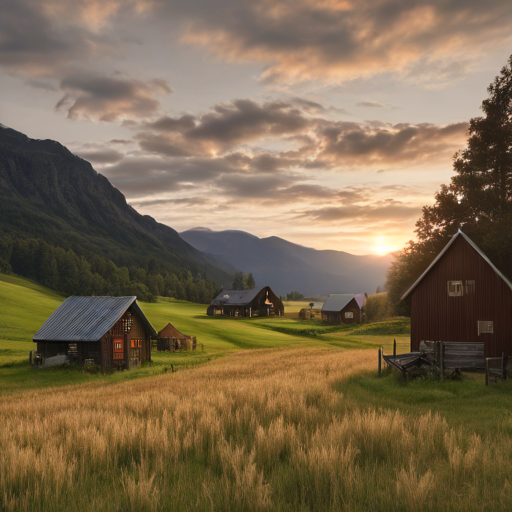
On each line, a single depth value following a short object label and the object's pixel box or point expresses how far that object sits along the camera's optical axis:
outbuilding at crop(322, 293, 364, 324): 89.56
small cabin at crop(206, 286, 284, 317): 104.31
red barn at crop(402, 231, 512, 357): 25.31
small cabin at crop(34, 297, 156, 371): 36.84
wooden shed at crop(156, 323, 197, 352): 50.09
